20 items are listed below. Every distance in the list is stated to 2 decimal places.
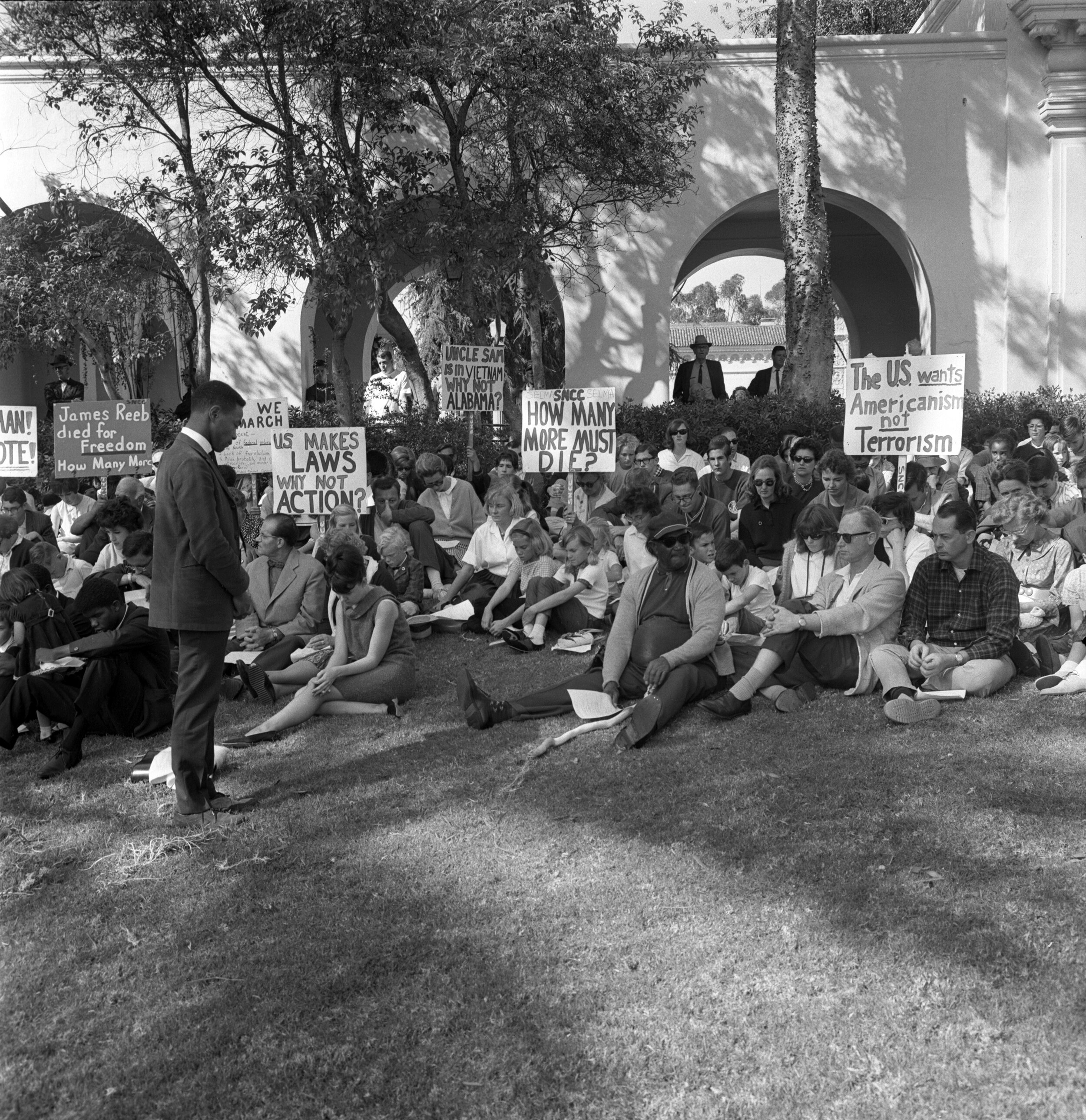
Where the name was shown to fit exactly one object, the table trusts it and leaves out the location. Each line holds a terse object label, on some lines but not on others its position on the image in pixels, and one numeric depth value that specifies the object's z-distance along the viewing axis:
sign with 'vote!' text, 13.91
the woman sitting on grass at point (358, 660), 8.06
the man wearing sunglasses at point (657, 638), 7.69
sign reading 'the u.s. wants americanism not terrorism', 11.23
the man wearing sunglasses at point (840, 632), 7.80
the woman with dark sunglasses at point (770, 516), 10.61
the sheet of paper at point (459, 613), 10.56
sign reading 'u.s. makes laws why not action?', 11.38
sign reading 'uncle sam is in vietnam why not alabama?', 14.23
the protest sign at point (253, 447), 14.30
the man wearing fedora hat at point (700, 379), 20.05
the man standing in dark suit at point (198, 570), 6.04
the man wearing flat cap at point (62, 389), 18.41
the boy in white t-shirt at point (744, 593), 9.07
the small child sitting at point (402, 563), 10.94
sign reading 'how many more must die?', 11.98
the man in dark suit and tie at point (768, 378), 21.06
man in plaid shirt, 7.69
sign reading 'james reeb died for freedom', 13.60
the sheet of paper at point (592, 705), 7.61
